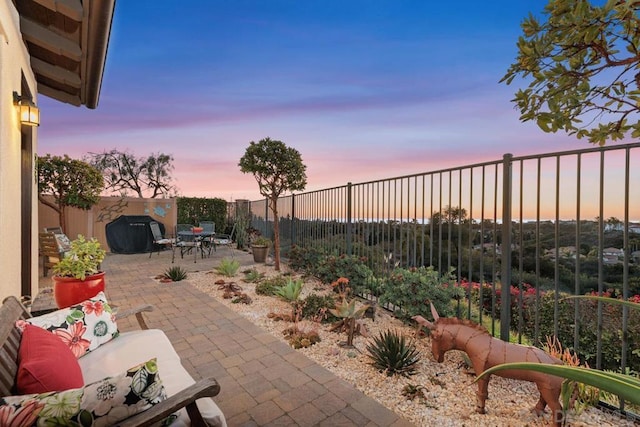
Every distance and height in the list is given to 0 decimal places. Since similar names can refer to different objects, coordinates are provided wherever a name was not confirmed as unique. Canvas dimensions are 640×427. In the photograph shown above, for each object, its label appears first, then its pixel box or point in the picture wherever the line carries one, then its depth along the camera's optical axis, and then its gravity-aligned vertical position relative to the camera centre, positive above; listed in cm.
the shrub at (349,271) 456 -95
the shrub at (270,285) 485 -124
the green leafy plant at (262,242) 787 -82
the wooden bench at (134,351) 107 -72
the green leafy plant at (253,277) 570 -128
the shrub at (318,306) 373 -123
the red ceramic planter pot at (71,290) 325 -87
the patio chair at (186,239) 832 -91
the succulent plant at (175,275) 584 -126
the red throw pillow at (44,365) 116 -65
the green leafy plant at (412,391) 213 -130
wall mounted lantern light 311 +102
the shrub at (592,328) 314 -136
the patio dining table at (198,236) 859 -78
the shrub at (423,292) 308 -84
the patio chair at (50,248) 513 -68
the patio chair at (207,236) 917 -81
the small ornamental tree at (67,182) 677 +64
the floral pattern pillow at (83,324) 180 -74
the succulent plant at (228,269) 611 -119
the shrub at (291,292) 428 -117
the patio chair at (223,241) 945 -99
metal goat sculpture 182 -100
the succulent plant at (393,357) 247 -122
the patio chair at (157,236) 856 -83
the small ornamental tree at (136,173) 1759 +225
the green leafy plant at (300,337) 297 -130
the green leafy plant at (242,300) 439 -131
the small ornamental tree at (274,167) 630 +92
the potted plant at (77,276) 326 -74
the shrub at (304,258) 584 -96
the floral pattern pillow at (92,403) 88 -60
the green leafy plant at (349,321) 303 -115
